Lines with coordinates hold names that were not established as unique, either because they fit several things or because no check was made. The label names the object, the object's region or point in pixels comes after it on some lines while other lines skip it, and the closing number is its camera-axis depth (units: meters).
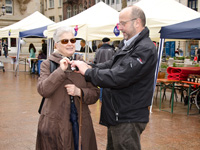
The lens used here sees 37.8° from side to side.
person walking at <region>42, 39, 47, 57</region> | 18.03
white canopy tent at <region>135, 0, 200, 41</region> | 8.11
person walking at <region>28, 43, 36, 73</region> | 17.60
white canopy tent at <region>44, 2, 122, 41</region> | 10.02
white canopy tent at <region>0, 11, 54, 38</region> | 16.03
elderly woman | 2.60
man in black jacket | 2.34
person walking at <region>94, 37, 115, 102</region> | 8.49
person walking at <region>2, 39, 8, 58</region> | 31.33
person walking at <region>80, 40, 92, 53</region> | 13.12
